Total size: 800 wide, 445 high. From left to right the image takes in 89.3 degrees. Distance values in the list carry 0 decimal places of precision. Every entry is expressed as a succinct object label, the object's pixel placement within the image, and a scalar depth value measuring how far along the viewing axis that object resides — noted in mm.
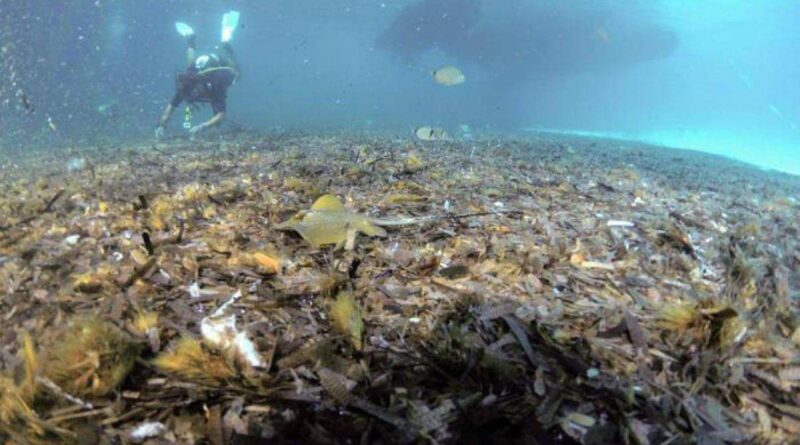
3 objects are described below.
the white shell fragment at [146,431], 1572
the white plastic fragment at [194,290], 2445
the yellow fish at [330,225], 3156
